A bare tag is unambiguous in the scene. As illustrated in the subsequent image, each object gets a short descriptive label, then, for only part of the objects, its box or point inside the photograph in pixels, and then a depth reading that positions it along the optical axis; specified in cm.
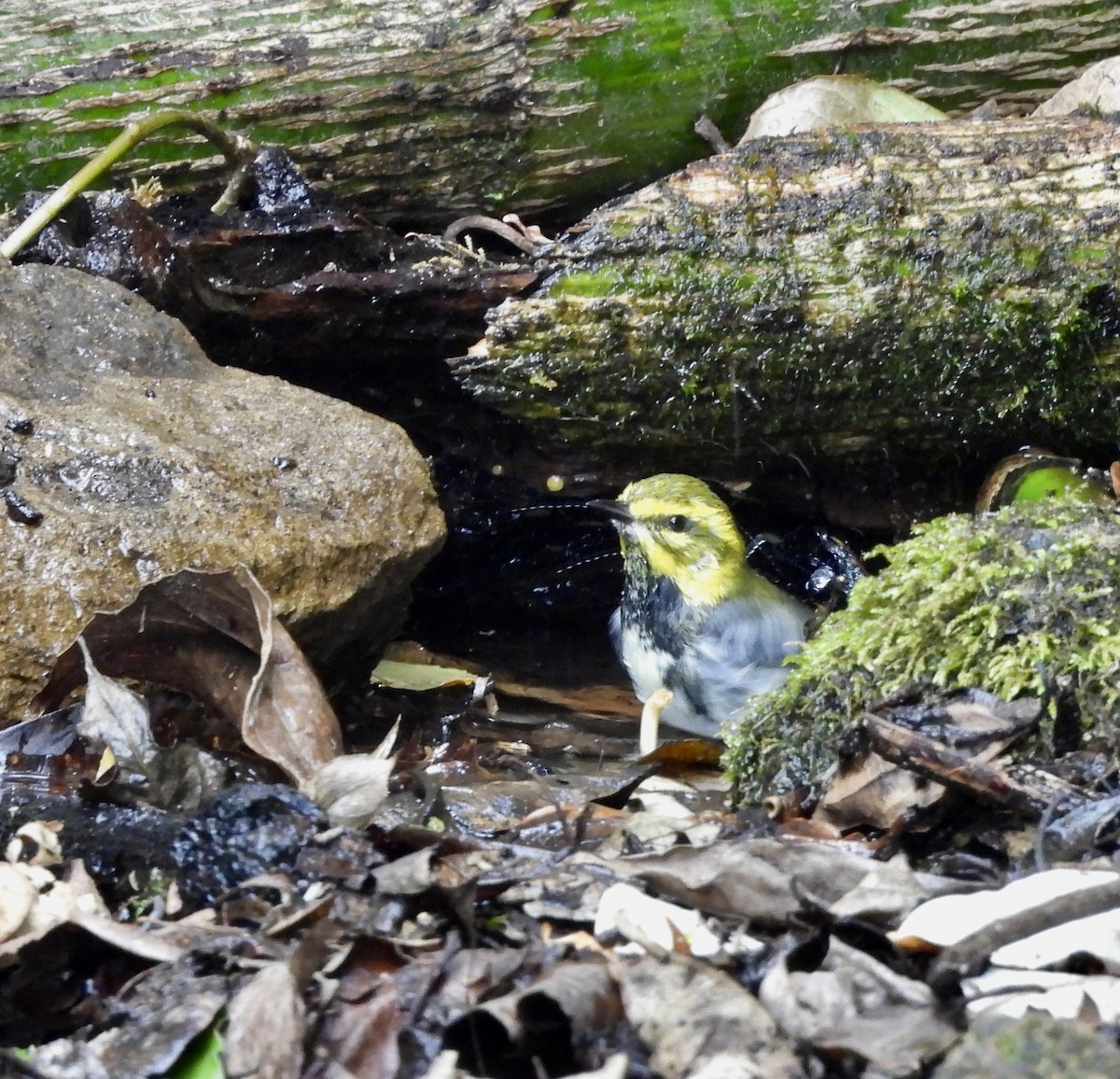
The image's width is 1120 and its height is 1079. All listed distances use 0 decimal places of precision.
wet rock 648
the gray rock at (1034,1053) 294
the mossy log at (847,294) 843
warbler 885
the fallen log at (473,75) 1000
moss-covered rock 532
